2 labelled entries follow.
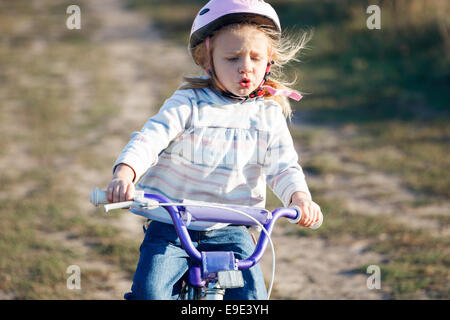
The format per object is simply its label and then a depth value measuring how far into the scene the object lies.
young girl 4.80
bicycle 4.11
